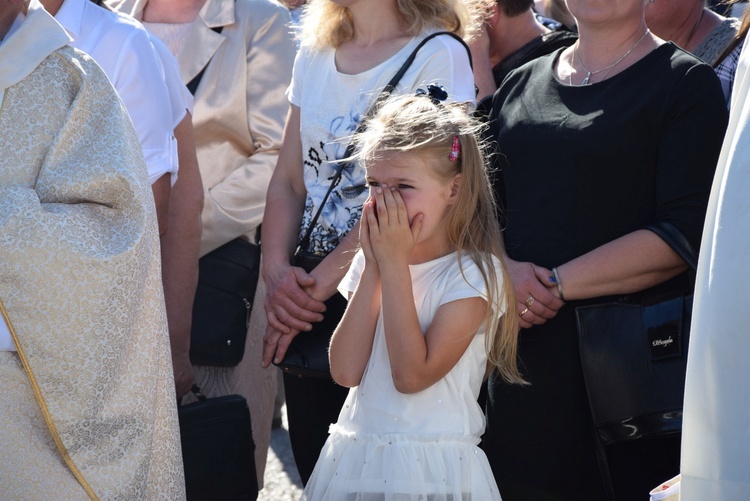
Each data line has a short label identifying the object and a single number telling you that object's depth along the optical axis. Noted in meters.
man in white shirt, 6.29
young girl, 5.07
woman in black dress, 5.55
